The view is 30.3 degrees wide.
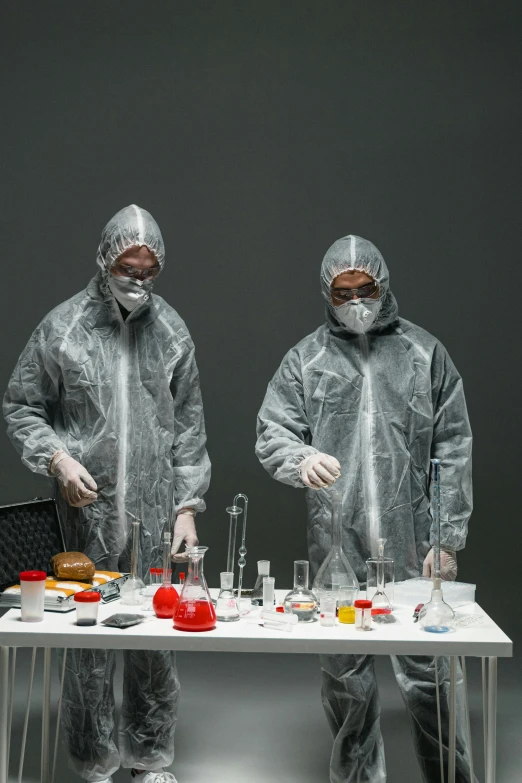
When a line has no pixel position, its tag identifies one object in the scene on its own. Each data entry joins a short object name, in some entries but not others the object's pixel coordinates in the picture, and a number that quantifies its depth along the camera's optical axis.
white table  2.28
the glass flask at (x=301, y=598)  2.44
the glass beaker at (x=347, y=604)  2.42
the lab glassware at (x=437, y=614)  2.37
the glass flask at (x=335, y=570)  2.58
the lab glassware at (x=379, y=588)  2.52
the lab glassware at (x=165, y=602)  2.47
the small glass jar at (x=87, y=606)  2.34
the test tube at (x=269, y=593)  2.53
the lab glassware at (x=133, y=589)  2.61
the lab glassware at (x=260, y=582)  2.62
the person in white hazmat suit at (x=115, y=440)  3.01
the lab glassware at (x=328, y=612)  2.39
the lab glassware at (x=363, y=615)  2.35
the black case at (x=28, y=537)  2.69
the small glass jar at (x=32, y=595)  2.37
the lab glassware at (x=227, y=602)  2.46
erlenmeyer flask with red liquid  2.32
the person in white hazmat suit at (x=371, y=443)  2.90
